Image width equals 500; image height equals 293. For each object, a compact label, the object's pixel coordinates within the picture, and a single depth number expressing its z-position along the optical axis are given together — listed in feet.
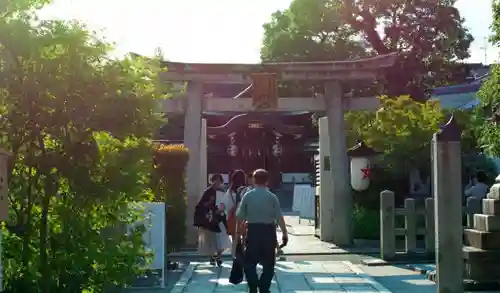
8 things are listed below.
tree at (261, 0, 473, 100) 112.47
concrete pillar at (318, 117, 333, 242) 59.60
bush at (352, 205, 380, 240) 57.31
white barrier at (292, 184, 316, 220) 80.69
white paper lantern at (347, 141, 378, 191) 55.57
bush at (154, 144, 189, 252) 43.50
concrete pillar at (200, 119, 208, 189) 64.61
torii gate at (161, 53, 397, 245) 57.88
